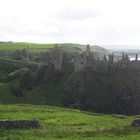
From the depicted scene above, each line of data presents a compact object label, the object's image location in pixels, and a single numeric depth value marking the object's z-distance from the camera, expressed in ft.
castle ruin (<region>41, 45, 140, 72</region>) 444.14
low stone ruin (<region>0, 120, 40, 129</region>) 167.02
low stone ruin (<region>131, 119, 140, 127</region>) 185.50
